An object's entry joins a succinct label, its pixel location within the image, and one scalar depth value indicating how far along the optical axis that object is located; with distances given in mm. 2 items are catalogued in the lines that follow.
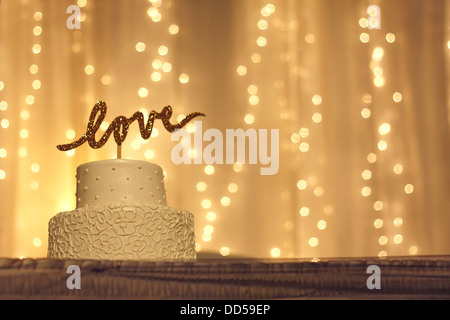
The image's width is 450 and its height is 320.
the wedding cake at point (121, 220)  1583
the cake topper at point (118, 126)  1672
